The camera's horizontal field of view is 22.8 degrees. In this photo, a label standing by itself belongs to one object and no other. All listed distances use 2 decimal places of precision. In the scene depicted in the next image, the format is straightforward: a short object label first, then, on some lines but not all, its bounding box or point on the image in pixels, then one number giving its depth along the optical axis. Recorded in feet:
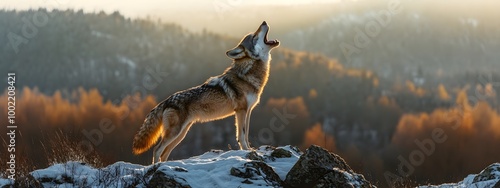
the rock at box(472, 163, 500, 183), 71.10
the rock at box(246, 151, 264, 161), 62.53
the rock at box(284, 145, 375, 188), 58.08
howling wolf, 70.44
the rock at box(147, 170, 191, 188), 54.85
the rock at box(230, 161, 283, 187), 57.41
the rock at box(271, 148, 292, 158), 65.82
